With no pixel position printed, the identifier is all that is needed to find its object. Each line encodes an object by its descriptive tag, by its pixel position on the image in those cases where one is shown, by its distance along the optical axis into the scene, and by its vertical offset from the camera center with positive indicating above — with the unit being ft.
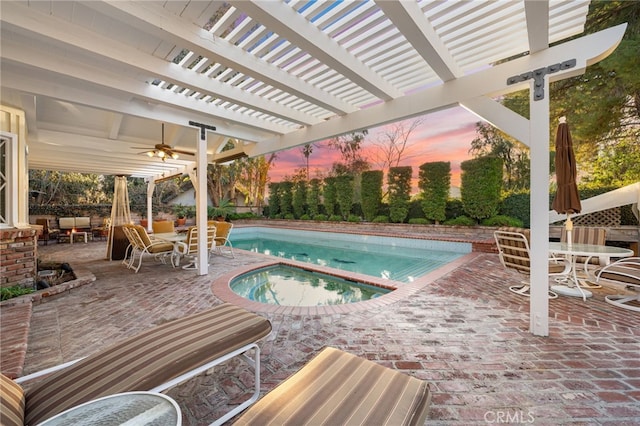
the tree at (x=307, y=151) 69.72 +16.32
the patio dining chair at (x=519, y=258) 12.74 -2.36
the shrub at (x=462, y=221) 36.60 -1.39
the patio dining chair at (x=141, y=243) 19.57 -2.51
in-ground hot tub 15.14 -4.95
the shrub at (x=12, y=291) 12.16 -3.89
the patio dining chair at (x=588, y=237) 14.92 -1.53
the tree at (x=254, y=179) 73.10 +9.40
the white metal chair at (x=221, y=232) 24.84 -1.96
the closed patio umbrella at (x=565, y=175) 12.49 +1.80
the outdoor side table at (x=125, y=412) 3.12 -2.54
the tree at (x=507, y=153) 43.42 +10.33
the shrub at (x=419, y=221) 40.86 -1.49
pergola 8.80 +6.52
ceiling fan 20.76 +4.97
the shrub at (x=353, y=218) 49.28 -1.23
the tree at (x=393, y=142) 57.57 +15.94
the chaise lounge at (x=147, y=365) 4.28 -3.06
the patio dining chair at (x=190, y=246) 19.84 -2.63
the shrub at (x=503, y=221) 33.00 -1.26
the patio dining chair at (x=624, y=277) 11.02 -2.86
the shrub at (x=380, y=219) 45.47 -1.31
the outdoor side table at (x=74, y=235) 34.77 -3.12
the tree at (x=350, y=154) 63.62 +14.33
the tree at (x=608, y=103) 18.69 +9.67
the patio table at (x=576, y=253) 11.65 -1.87
